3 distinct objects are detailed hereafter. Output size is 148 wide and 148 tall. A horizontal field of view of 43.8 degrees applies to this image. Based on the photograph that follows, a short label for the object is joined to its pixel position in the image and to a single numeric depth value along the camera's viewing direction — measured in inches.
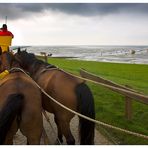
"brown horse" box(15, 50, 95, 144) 110.9
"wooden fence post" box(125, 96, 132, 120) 163.4
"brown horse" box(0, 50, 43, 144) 91.2
